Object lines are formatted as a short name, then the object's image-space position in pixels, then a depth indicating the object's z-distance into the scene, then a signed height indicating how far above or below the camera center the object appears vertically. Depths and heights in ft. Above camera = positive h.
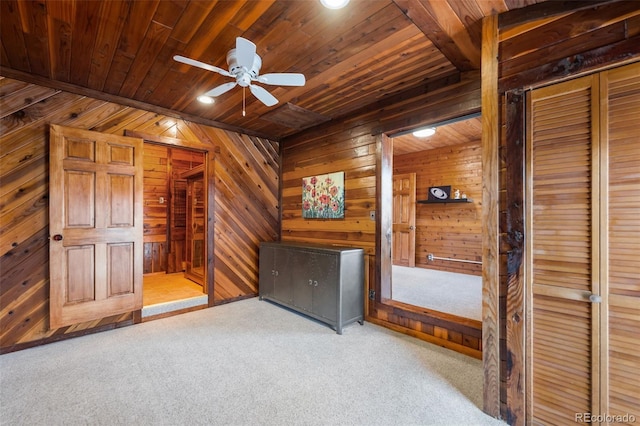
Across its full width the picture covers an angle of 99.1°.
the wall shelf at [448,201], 18.47 +0.80
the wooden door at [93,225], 9.01 -0.50
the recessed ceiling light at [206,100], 10.31 +4.31
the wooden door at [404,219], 21.21 -0.54
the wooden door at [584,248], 4.64 -0.65
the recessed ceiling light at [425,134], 15.75 +4.68
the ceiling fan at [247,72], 6.11 +3.43
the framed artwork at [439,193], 19.45 +1.41
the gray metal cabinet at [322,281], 10.18 -2.81
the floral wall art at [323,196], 12.36 +0.76
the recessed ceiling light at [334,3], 5.40 +4.17
